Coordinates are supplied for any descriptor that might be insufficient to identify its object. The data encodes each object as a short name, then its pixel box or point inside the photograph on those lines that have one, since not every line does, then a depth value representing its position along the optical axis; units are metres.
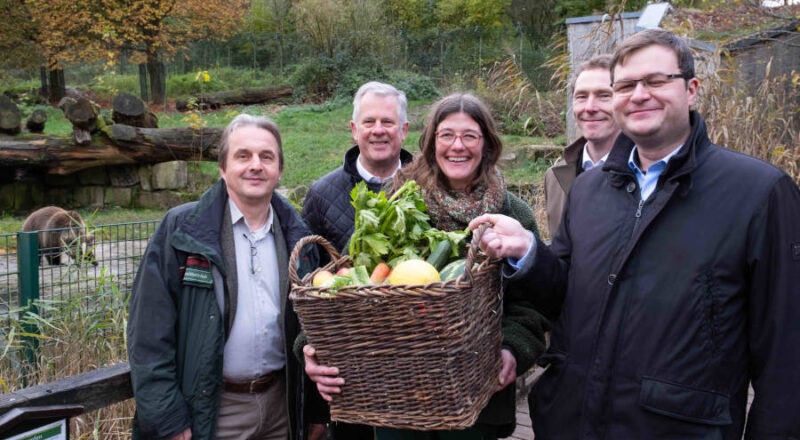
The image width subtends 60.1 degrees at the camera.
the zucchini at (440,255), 2.35
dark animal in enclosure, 4.31
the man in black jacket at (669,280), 2.00
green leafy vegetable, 2.40
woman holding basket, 2.56
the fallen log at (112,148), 12.38
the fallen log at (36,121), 12.94
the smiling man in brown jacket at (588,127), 3.48
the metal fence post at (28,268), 3.96
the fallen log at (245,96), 23.88
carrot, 2.28
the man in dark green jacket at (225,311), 2.51
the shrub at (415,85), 21.78
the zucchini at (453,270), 2.23
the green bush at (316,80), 23.69
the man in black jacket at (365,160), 3.37
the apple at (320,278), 2.27
